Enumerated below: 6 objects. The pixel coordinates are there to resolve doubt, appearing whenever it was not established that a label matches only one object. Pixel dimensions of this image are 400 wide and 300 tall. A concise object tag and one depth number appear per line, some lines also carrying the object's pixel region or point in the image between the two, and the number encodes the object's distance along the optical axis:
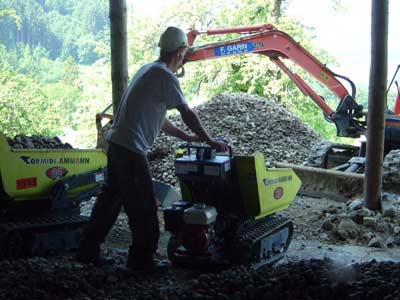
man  3.27
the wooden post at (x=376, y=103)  4.97
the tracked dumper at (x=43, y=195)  3.90
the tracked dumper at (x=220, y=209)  3.45
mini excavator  6.84
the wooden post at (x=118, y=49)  5.11
